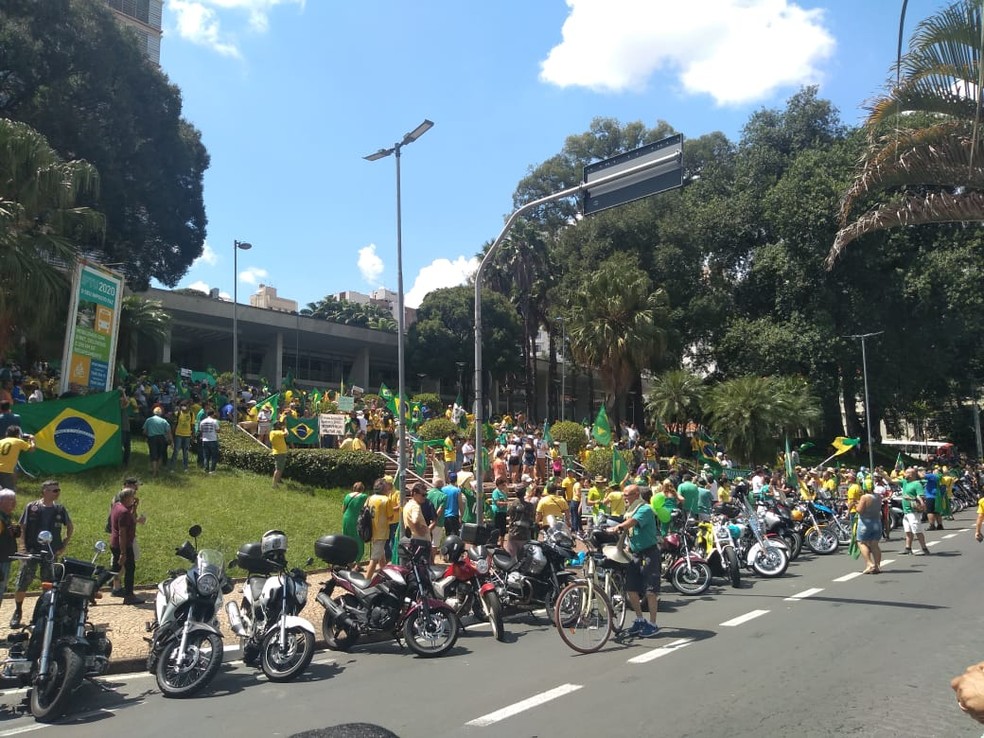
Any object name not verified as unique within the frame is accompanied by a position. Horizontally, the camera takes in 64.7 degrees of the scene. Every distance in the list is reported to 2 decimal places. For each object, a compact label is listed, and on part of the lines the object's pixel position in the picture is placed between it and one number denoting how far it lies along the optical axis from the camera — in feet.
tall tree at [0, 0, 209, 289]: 107.76
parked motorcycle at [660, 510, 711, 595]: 37.40
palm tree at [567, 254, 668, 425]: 127.85
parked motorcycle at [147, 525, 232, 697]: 22.11
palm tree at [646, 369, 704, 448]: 121.70
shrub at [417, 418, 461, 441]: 92.02
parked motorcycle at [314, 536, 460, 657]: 26.78
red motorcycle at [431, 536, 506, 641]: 30.04
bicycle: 25.76
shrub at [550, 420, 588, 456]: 104.37
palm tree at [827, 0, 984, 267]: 24.08
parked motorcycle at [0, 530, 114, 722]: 19.98
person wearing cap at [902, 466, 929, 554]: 51.31
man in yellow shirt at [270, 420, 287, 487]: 60.23
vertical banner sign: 57.00
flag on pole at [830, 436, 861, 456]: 86.82
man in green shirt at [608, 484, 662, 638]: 28.07
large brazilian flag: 52.26
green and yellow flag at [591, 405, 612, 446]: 85.20
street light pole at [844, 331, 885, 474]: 124.06
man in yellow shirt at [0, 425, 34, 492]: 35.63
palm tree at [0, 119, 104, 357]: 54.39
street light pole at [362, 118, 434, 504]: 46.52
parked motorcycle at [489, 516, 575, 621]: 31.71
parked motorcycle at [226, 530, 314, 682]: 23.52
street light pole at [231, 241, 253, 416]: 89.59
